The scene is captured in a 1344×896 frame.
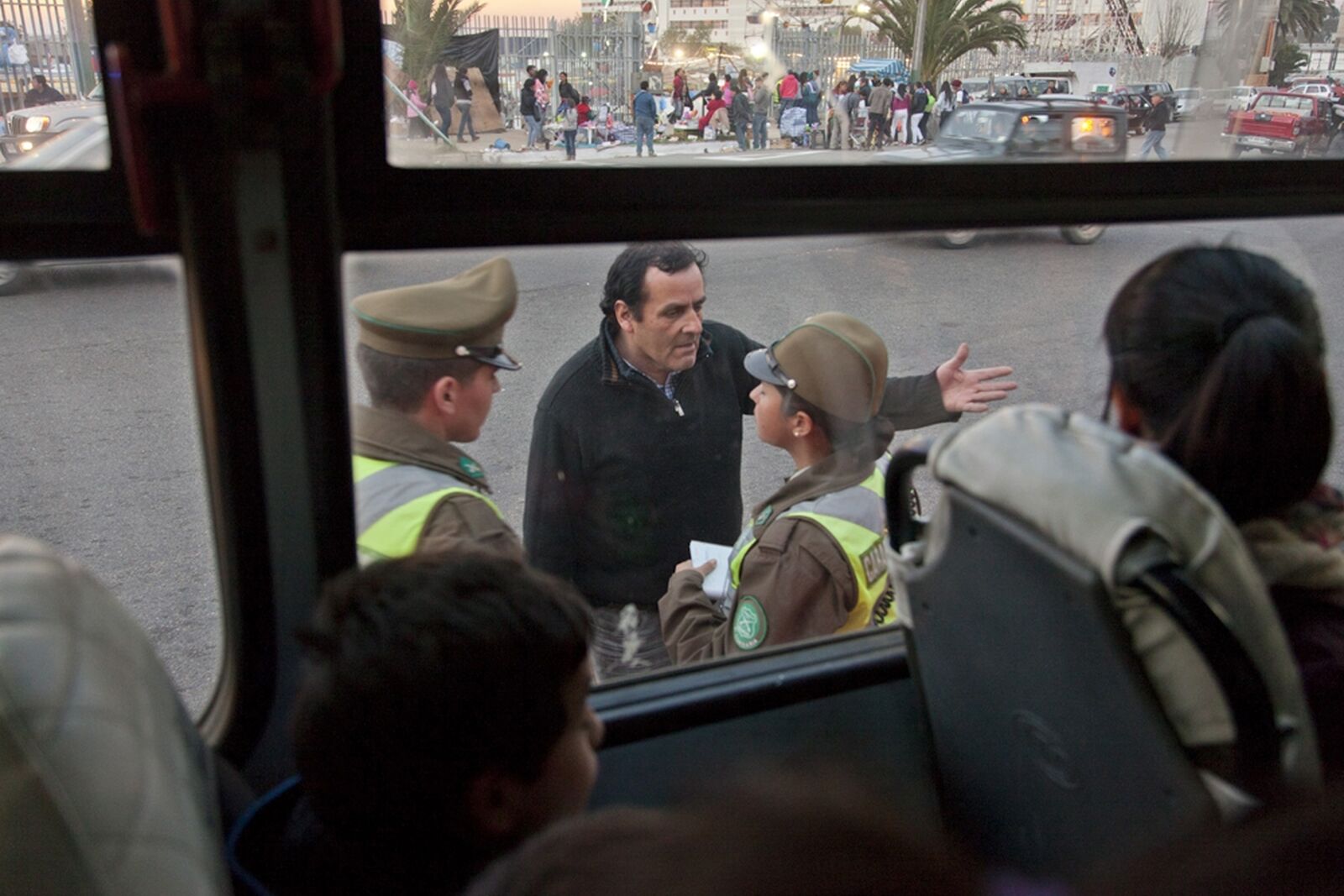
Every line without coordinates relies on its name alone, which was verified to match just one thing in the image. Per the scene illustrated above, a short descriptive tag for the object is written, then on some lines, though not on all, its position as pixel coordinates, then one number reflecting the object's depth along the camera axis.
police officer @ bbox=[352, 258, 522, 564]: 1.51
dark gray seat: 0.94
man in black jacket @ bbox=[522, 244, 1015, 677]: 2.06
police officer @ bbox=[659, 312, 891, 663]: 1.82
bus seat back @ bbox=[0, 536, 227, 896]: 0.79
